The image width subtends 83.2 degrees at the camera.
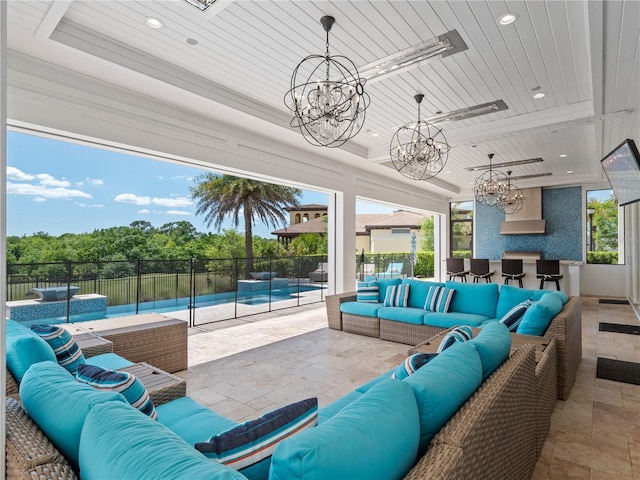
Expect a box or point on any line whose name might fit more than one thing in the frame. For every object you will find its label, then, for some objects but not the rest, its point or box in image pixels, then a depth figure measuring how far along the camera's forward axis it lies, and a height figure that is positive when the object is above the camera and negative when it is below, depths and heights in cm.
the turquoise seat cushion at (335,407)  187 -87
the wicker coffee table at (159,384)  210 -85
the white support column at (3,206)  100 +12
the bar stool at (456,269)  854 -51
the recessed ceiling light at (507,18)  290 +188
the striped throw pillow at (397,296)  512 -69
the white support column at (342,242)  724 +11
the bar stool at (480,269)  812 -49
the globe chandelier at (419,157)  442 +113
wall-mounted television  324 +79
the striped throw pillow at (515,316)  357 -69
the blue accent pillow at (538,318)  328 -64
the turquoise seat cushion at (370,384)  221 -86
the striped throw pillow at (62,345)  212 -60
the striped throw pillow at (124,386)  148 -58
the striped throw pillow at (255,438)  101 -55
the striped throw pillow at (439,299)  473 -69
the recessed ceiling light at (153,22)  294 +186
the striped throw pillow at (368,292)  549 -69
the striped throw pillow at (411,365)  182 -60
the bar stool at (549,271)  734 -48
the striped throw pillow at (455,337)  218 -56
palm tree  1360 +198
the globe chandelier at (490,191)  733 +117
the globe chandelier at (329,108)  300 +121
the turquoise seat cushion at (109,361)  254 -83
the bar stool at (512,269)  771 -46
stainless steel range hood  1015 +84
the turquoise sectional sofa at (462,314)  324 -82
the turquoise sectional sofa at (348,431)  86 -54
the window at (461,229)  1192 +62
